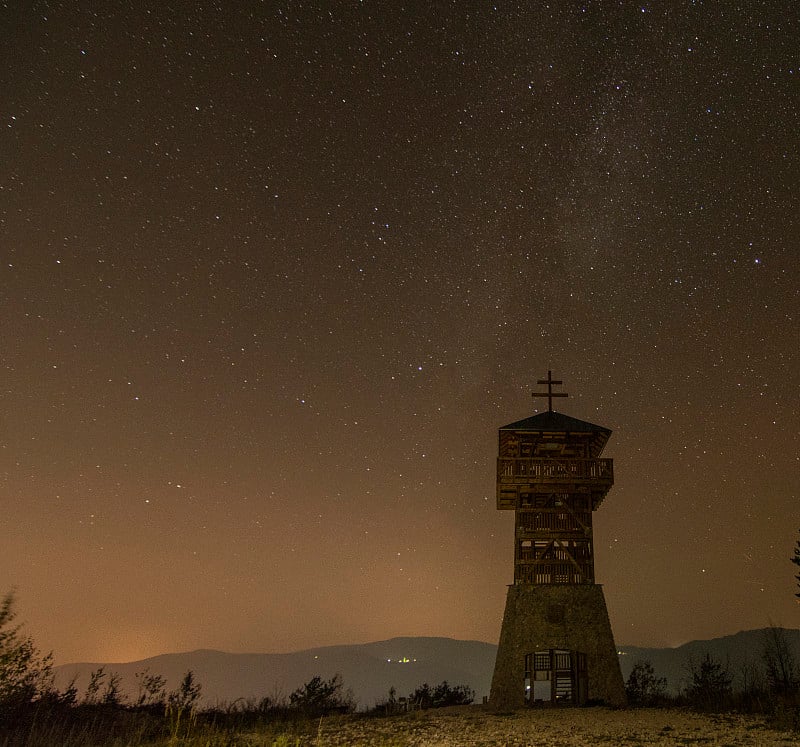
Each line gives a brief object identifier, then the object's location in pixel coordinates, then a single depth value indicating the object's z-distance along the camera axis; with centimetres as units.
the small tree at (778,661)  1936
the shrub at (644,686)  2234
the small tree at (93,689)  2009
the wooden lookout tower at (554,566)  2047
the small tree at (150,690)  2122
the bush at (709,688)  1863
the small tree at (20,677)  927
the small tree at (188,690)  2145
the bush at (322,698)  2136
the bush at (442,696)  2364
